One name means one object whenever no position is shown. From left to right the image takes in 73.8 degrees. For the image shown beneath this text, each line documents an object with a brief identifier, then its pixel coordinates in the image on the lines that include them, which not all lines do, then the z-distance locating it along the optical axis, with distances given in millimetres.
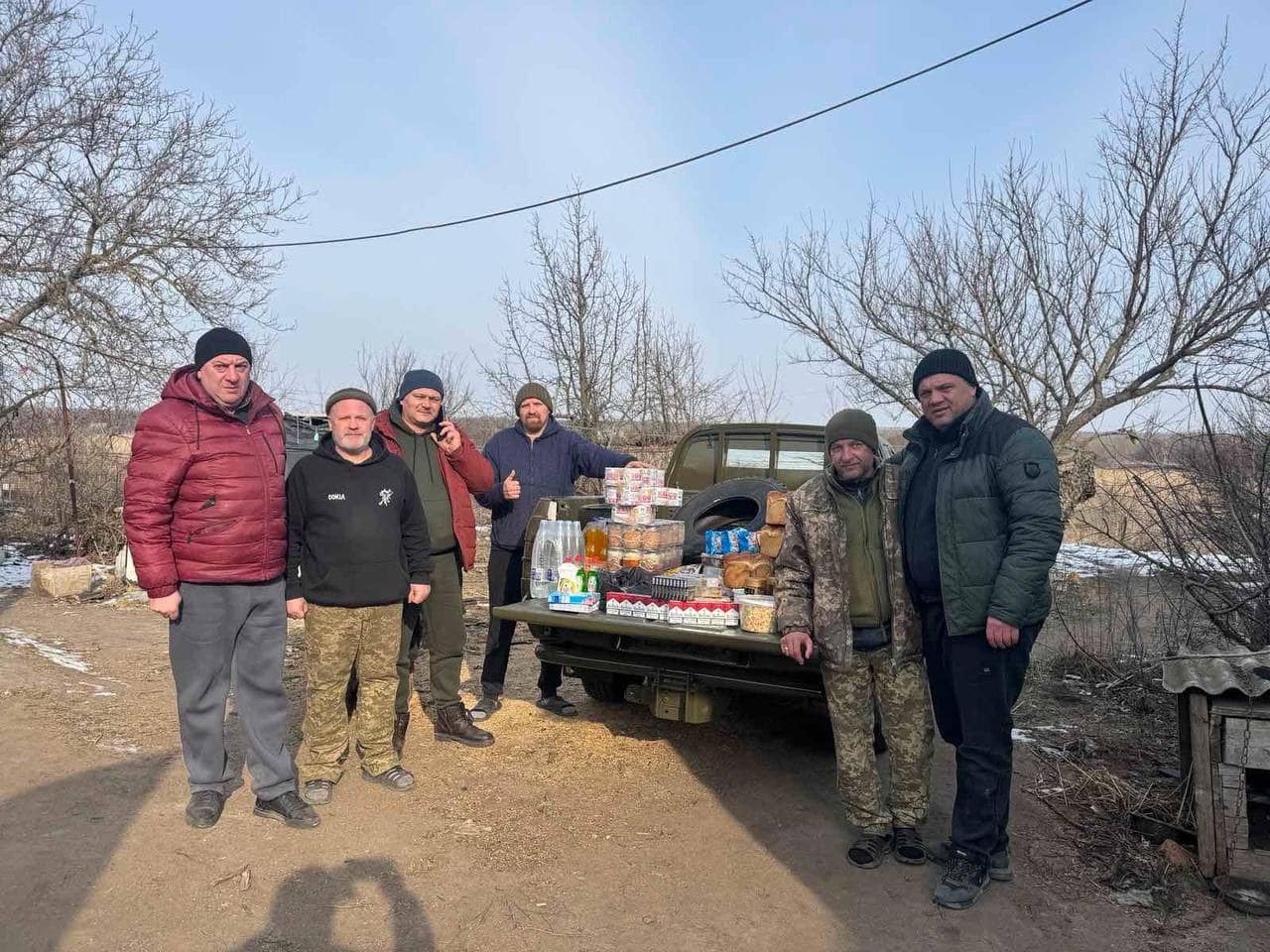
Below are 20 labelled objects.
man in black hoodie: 3857
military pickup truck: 3809
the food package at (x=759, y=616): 3746
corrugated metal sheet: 3201
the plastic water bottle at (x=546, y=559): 4402
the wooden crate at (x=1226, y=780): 3227
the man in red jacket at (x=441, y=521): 4488
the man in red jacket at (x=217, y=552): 3418
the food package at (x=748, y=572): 4055
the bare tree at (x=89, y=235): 9555
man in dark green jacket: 3125
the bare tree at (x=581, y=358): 13703
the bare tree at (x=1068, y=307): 10133
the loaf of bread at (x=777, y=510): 4262
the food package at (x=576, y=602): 4055
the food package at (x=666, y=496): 4416
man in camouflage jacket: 3473
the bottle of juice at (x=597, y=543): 4422
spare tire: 4902
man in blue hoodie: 5129
